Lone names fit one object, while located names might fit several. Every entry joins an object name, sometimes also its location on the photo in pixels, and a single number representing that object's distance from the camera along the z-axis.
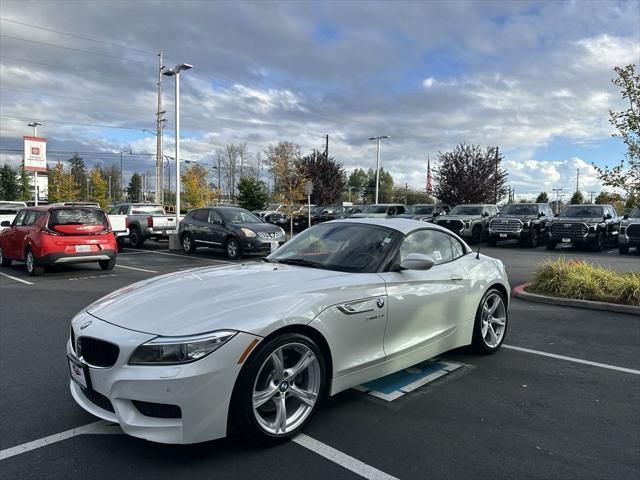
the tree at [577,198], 76.31
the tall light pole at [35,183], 22.45
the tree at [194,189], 41.50
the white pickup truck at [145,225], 19.03
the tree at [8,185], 77.25
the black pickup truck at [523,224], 20.98
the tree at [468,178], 35.72
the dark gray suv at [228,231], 14.92
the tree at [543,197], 86.80
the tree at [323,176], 38.00
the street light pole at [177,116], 19.52
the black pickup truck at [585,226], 19.19
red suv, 11.01
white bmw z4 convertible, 2.81
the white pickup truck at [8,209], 17.53
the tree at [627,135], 8.84
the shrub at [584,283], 7.90
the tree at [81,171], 88.39
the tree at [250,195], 40.91
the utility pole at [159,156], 33.16
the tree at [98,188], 59.75
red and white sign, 23.03
